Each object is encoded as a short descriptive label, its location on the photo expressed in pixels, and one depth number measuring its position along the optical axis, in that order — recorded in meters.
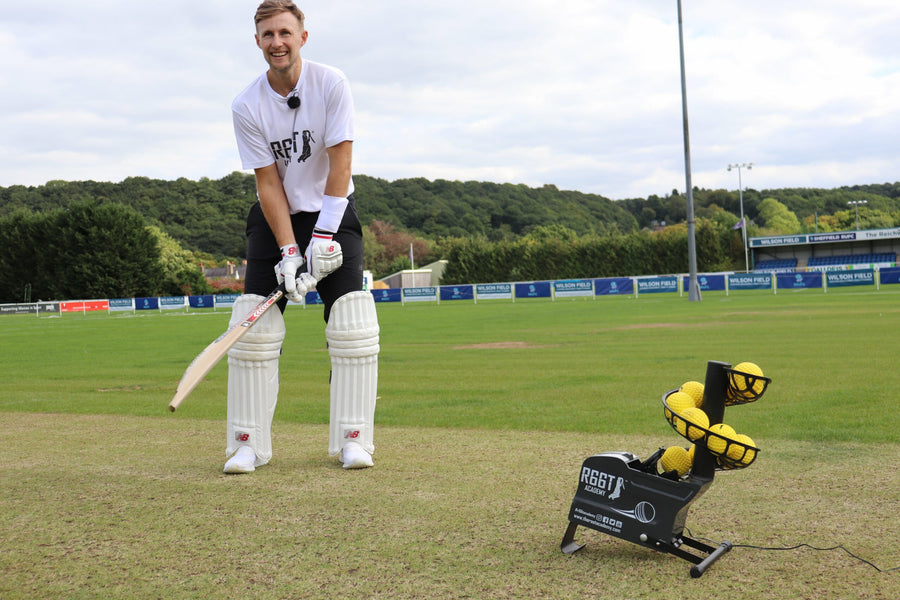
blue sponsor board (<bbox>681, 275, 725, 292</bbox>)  40.97
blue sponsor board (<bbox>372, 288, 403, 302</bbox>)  47.58
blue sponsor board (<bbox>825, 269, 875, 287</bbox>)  36.12
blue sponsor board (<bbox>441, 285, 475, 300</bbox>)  44.81
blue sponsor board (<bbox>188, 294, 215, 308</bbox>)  49.88
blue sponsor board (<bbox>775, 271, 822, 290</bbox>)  37.22
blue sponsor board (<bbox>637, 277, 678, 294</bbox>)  41.66
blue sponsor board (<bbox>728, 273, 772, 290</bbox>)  38.97
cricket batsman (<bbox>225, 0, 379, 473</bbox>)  4.62
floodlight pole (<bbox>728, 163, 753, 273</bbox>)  64.44
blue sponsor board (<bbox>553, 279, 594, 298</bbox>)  41.94
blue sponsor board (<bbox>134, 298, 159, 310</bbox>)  51.31
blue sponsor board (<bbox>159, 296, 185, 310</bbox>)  50.44
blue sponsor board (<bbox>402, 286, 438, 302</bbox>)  45.72
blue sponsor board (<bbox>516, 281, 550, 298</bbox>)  43.34
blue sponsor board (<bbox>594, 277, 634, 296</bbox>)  42.81
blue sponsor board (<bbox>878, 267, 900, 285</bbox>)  36.84
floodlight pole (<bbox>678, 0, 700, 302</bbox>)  34.34
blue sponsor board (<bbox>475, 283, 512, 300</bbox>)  43.12
